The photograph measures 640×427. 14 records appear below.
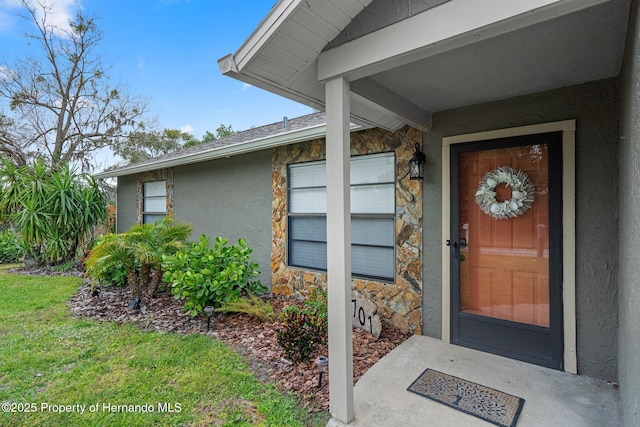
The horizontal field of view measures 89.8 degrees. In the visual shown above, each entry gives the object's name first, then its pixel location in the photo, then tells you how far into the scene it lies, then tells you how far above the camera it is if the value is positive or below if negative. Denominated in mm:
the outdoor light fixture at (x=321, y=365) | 2570 -1219
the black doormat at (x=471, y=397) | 2264 -1414
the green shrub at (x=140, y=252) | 4555 -544
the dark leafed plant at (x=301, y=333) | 3021 -1160
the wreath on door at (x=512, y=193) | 3049 +197
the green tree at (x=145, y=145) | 16219 +3725
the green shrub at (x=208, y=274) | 4031 -764
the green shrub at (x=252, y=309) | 3953 -1174
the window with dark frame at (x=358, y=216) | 4085 -31
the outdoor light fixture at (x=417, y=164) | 3602 +553
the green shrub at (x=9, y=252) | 8938 -1025
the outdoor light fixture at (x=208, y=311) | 3774 -1141
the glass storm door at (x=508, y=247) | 2945 -338
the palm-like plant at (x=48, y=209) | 6973 +135
